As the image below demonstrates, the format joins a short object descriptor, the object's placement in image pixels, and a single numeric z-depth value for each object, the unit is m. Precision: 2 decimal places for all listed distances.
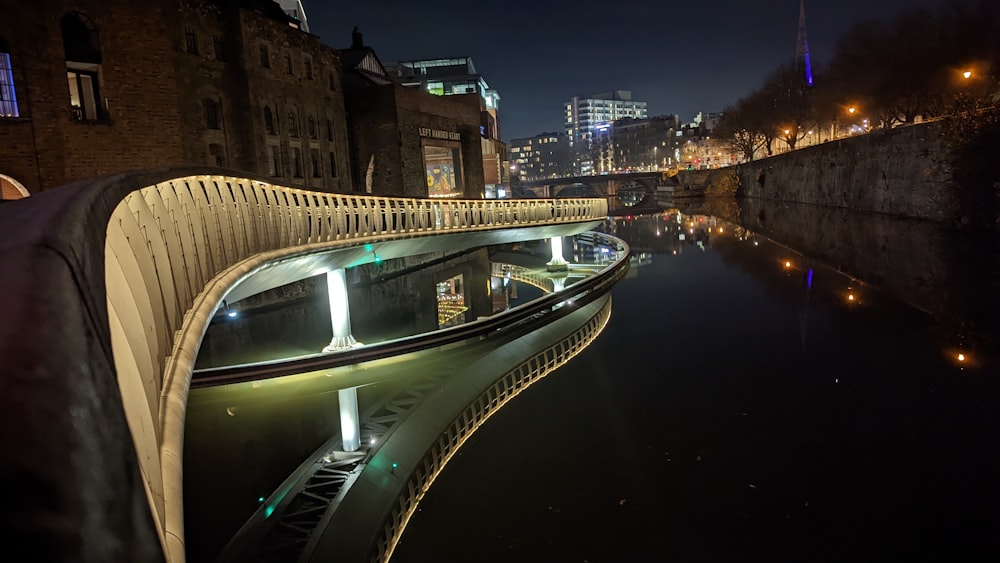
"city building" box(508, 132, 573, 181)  186.75
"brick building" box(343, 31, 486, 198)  31.70
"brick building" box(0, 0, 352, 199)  16.69
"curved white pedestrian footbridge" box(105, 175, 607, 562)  2.87
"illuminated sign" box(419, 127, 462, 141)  33.88
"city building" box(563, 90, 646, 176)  161.25
